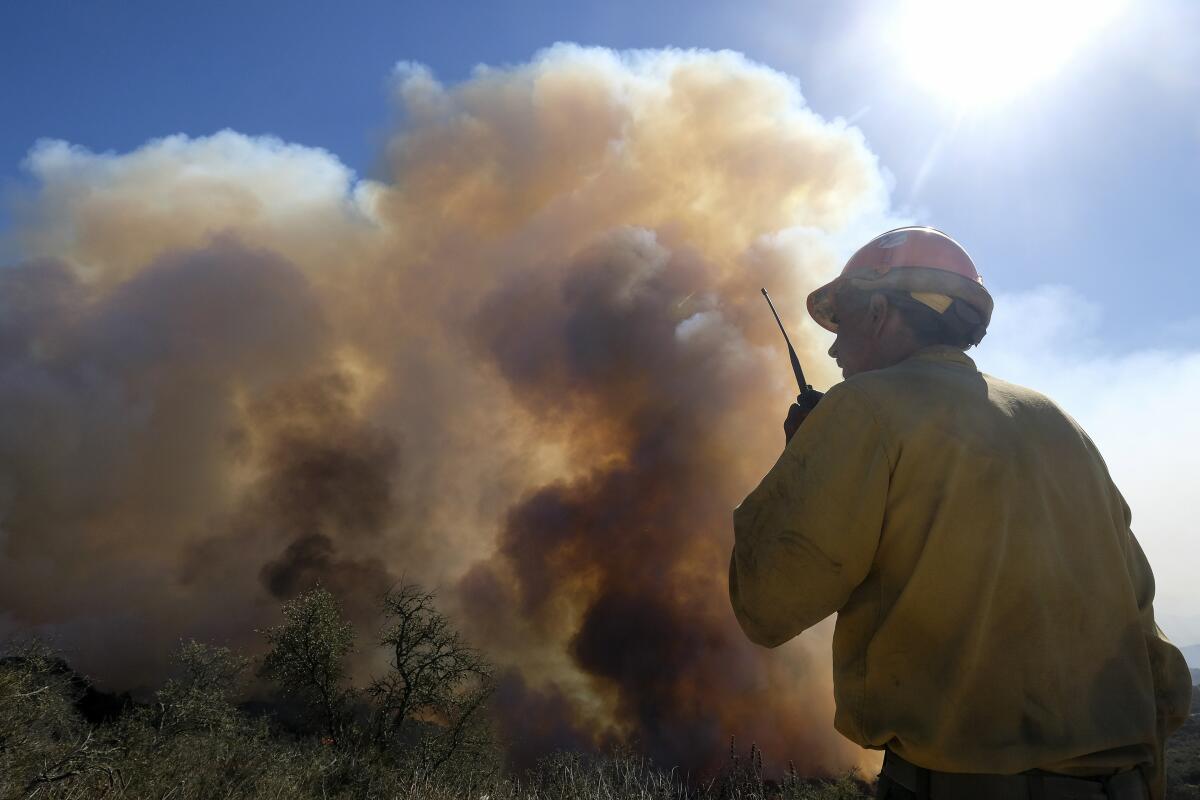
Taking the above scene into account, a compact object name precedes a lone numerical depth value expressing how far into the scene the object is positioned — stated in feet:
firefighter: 4.60
